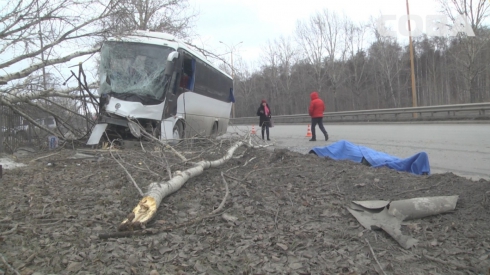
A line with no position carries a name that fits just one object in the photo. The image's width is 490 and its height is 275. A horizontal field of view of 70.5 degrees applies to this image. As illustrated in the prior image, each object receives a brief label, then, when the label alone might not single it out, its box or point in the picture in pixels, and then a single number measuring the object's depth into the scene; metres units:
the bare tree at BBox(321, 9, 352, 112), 41.88
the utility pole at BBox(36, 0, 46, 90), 8.46
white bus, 9.11
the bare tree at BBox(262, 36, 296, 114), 46.56
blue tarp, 5.80
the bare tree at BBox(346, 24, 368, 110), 42.06
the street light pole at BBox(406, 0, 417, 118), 23.13
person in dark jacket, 13.96
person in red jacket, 12.41
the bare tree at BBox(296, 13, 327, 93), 42.81
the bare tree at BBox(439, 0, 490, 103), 25.66
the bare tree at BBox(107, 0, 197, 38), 9.77
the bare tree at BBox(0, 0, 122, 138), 8.26
